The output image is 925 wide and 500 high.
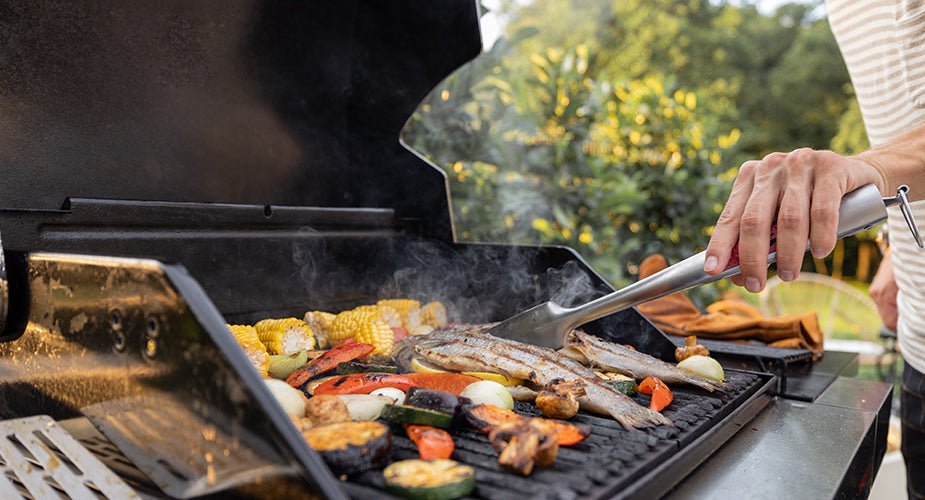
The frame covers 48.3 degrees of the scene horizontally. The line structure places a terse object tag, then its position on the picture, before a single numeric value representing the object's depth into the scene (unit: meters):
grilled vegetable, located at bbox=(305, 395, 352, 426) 0.74
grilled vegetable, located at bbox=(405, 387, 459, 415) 0.76
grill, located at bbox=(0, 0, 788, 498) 0.66
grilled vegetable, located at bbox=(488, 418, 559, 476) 0.68
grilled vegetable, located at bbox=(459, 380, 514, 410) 0.82
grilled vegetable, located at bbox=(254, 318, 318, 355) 0.98
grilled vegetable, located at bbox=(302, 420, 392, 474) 0.68
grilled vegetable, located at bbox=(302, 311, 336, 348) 1.08
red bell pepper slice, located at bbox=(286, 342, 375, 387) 0.91
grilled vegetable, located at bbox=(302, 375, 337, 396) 0.88
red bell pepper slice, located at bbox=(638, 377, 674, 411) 0.85
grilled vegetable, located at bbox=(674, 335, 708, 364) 1.01
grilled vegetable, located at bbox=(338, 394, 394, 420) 0.77
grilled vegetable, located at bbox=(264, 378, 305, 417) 0.76
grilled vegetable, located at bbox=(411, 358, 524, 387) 0.89
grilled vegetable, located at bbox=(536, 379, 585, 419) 0.80
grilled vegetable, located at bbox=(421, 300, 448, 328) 1.18
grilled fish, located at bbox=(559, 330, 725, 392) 0.90
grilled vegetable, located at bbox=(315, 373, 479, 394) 0.86
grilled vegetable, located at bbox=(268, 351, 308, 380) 0.92
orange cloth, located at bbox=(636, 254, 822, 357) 1.23
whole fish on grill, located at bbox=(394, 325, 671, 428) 0.80
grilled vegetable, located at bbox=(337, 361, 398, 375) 0.94
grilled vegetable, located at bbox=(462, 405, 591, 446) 0.75
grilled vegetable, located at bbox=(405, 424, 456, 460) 0.71
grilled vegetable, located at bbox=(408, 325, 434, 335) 1.13
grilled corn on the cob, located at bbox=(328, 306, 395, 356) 1.02
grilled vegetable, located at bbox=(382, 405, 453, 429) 0.75
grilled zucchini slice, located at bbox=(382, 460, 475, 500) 0.65
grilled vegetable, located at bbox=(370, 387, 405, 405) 0.83
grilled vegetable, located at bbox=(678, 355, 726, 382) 0.93
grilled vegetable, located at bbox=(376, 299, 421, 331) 1.15
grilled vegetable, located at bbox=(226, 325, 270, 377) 0.90
